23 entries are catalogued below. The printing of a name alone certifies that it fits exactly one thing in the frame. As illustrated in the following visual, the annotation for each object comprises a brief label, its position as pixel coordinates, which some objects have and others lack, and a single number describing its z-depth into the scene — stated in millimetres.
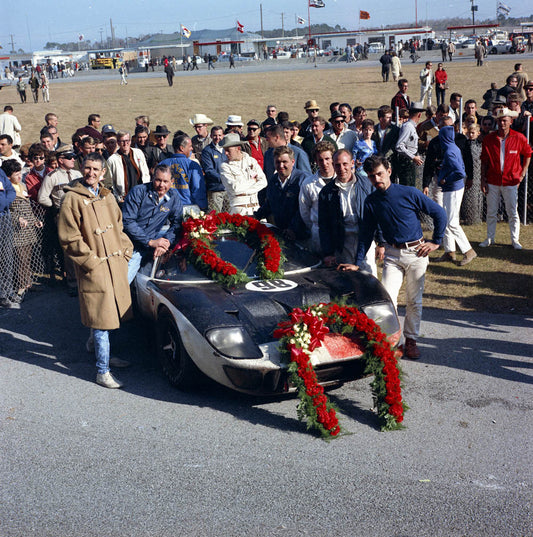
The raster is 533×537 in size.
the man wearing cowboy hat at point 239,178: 9109
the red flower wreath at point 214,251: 6789
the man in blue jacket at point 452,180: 9945
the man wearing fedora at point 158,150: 11534
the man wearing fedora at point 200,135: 12430
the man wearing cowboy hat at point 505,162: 10367
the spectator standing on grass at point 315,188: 7477
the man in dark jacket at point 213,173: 10609
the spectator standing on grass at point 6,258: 9375
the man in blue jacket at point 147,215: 7520
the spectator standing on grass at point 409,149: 11758
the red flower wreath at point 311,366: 5496
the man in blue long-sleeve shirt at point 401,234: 6715
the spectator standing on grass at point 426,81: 26031
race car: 5715
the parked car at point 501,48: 58281
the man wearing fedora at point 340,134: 11766
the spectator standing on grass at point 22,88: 38875
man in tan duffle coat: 6512
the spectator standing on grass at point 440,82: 27125
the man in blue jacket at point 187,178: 9758
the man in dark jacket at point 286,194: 7968
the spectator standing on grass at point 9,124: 15578
